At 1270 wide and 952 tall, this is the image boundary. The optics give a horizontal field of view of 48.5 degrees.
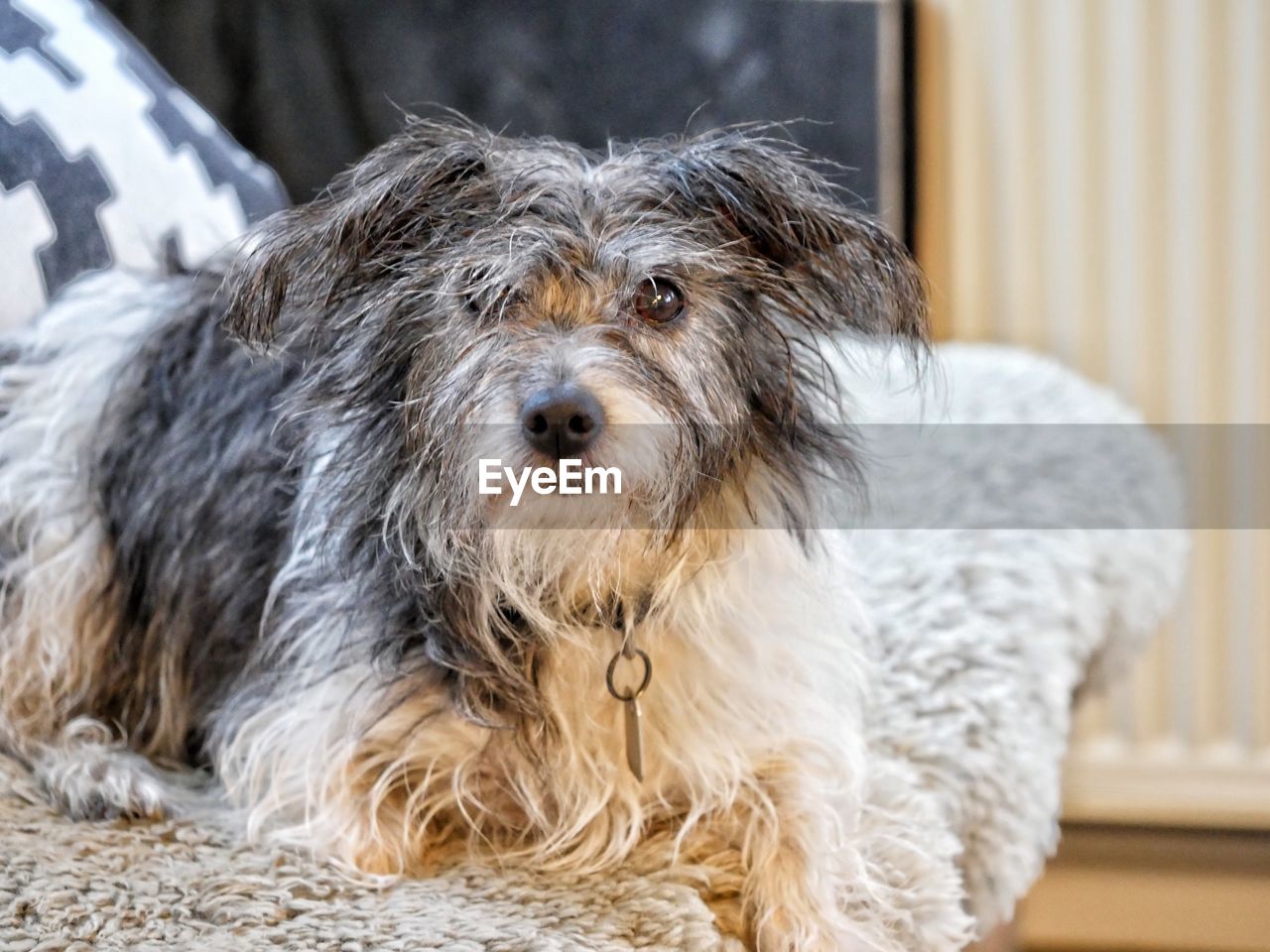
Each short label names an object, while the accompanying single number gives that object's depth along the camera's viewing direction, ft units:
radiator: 6.89
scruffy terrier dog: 3.37
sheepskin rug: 3.08
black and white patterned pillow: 4.72
